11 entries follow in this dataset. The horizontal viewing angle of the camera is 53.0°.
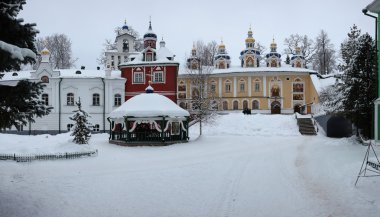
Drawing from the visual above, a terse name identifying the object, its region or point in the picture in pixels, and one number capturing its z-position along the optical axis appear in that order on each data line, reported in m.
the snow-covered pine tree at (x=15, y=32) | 7.74
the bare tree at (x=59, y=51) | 51.72
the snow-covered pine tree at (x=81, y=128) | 20.94
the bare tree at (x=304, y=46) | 54.97
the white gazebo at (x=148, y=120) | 24.00
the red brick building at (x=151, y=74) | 39.78
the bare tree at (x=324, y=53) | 54.53
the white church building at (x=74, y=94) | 37.59
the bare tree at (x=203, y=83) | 30.43
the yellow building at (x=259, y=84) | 45.41
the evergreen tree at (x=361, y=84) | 20.84
